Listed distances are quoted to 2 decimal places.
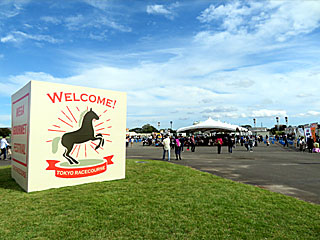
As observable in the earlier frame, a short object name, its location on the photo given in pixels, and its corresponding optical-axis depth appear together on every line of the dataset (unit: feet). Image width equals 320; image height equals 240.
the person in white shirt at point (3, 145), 52.95
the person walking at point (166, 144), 52.60
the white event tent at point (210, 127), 117.08
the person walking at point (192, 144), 76.66
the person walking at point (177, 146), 53.01
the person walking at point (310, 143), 77.36
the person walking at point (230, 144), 72.25
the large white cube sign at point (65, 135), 23.61
